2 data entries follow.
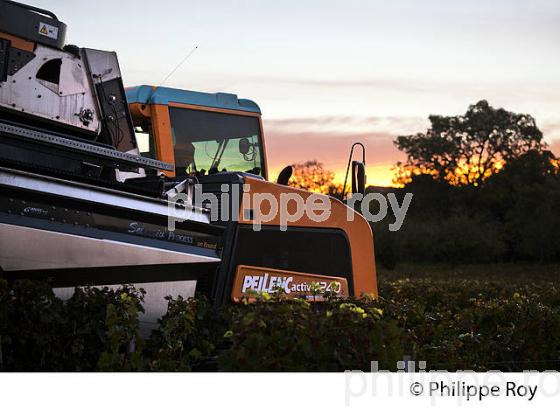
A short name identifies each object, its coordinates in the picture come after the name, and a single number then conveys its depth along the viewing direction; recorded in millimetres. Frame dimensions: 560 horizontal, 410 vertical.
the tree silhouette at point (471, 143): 74375
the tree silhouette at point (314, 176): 65062
